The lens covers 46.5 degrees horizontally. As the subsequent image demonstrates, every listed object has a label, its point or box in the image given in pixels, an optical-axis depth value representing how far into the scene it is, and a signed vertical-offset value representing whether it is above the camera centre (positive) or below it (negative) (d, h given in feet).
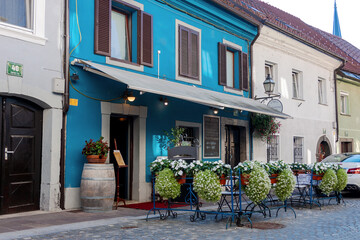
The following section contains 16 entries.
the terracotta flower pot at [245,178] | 22.08 -1.20
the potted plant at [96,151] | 26.55 +0.28
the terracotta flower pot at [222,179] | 22.46 -1.27
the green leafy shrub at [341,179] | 30.53 -1.74
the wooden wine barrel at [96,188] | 25.72 -2.00
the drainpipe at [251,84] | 45.59 +7.85
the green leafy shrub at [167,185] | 22.94 -1.62
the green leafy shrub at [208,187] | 21.61 -1.63
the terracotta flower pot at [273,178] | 24.30 -1.32
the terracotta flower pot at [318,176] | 29.48 -1.46
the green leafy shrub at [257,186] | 21.70 -1.59
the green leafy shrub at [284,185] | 24.40 -1.73
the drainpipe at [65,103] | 26.53 +3.35
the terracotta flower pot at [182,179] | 23.40 -1.32
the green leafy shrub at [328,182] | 29.09 -1.85
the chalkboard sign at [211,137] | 39.27 +1.79
